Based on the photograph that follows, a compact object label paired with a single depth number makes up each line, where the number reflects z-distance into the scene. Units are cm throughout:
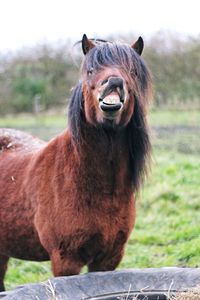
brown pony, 377
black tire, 334
